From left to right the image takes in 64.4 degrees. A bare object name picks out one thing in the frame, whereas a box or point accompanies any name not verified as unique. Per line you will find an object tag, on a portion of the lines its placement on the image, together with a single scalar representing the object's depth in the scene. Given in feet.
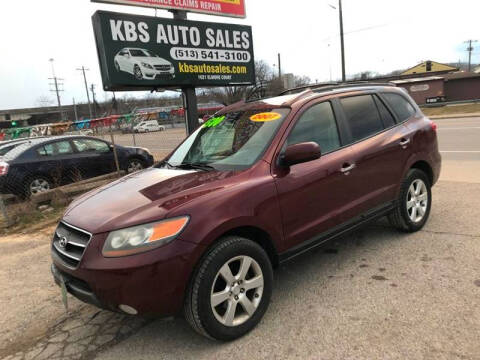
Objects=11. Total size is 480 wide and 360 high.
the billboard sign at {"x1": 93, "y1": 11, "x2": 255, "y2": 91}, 22.54
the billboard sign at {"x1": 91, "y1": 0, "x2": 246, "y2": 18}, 23.61
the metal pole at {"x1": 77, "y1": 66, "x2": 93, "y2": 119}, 256.11
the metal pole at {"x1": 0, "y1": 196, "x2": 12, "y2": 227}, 21.14
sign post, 26.86
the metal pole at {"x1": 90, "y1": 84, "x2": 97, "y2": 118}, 274.16
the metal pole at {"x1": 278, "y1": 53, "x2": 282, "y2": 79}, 178.09
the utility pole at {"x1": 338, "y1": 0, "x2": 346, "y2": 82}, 84.23
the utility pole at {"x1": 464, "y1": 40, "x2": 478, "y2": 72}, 312.99
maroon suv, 8.14
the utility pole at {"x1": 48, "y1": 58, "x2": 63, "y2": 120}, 259.19
